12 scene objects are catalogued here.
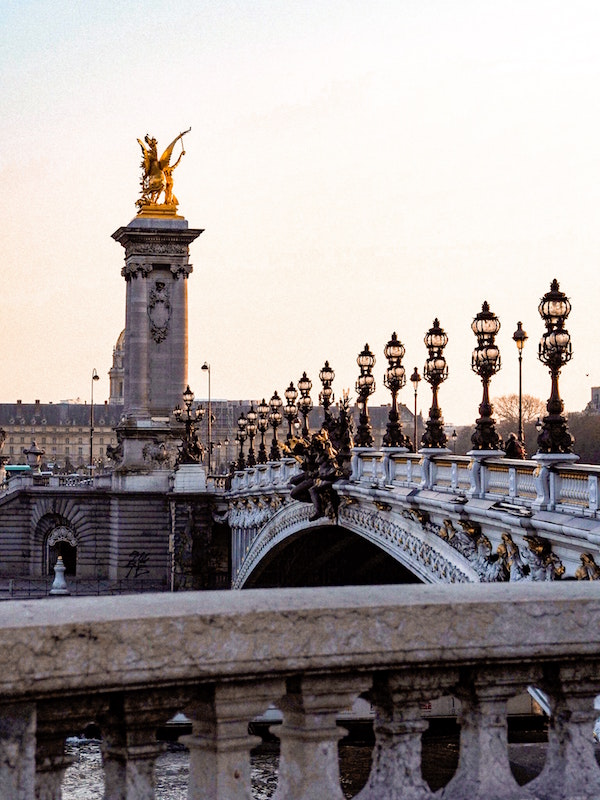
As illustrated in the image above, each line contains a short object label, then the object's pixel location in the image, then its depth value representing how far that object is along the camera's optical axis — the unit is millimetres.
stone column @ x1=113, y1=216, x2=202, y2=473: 97062
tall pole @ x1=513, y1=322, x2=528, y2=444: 45500
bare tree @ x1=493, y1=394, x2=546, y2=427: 96875
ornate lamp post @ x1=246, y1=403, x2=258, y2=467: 77000
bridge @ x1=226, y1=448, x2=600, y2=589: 20578
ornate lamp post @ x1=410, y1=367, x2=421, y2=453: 67250
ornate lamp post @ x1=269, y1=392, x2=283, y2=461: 63844
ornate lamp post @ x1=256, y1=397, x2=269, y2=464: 68625
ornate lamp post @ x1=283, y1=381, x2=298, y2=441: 60522
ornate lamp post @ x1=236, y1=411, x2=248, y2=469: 80188
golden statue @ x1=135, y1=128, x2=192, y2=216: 100500
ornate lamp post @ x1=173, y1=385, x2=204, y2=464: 86056
